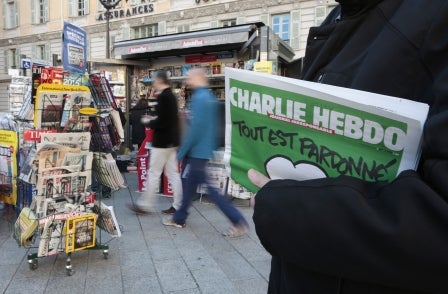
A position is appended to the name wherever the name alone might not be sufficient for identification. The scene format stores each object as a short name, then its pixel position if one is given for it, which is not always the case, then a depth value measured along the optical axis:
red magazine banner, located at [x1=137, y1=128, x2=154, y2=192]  6.87
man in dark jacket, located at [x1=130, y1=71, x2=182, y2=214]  5.55
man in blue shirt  4.80
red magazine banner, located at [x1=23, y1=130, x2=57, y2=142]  3.68
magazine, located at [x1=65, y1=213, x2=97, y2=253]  3.62
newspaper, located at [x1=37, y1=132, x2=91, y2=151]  3.60
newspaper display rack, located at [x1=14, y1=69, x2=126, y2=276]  3.58
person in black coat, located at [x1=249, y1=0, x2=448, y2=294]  0.66
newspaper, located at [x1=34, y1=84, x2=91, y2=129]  3.71
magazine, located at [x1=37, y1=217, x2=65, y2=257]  3.53
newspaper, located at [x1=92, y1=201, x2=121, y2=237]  3.92
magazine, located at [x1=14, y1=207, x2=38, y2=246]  3.54
